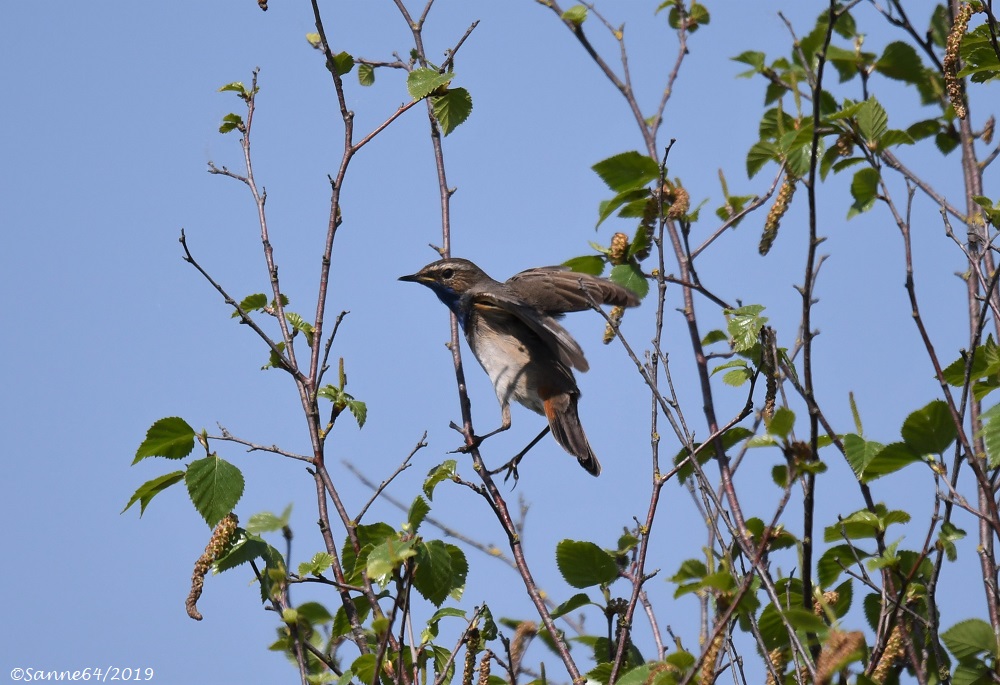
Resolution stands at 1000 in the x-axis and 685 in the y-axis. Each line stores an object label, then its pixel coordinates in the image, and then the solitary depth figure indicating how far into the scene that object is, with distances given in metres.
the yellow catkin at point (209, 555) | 8.05
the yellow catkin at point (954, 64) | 11.15
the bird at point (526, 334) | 15.45
